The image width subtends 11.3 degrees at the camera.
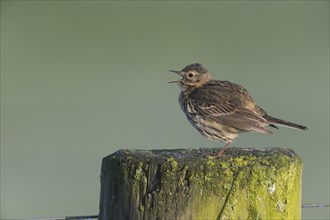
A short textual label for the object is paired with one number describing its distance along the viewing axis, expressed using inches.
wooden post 333.1
